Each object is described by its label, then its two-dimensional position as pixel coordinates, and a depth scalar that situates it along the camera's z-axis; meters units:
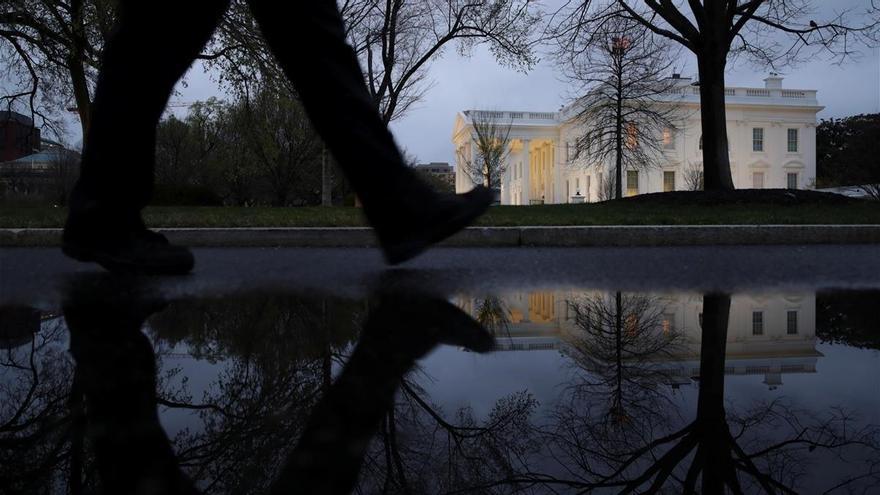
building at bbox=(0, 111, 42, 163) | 20.47
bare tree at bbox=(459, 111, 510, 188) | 53.81
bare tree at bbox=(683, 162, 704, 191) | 47.91
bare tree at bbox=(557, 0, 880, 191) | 13.45
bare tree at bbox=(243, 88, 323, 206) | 33.28
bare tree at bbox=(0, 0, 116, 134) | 13.97
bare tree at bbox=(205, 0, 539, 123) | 21.80
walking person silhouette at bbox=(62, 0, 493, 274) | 2.13
